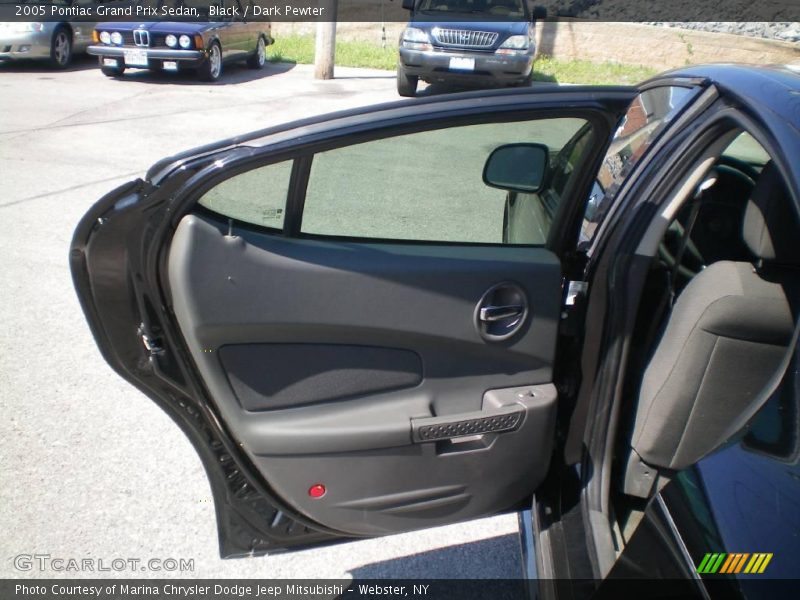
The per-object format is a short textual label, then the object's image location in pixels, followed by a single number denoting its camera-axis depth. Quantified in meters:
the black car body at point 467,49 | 9.92
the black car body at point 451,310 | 1.57
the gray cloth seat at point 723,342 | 1.62
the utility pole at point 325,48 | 11.53
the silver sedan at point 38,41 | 11.43
